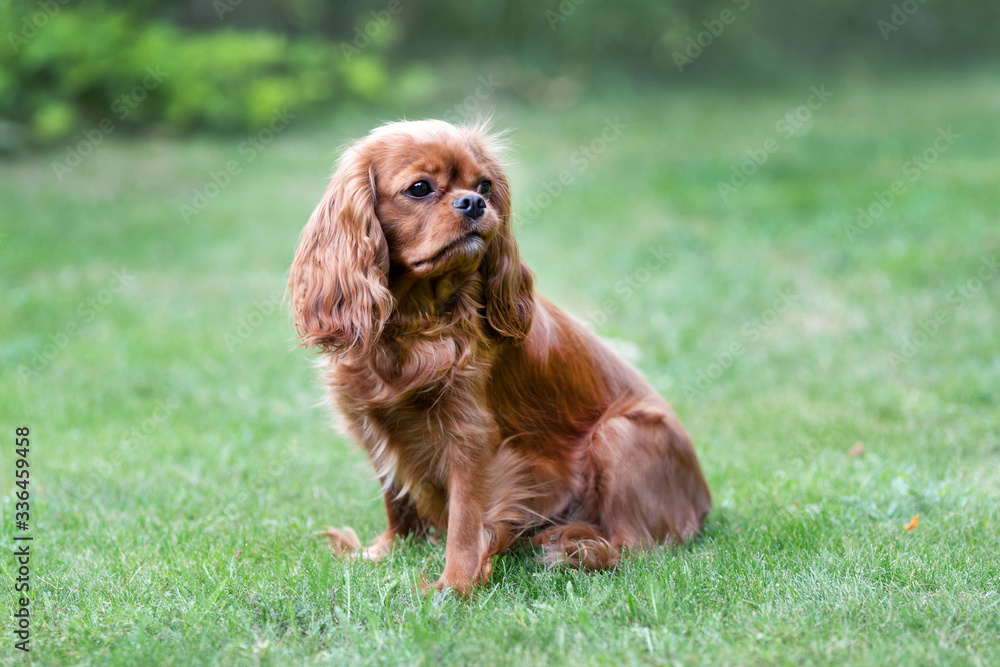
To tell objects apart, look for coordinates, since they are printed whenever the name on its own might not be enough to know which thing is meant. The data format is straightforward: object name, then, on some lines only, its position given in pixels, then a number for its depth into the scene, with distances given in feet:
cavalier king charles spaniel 10.78
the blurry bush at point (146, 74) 38.47
